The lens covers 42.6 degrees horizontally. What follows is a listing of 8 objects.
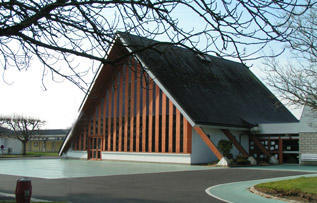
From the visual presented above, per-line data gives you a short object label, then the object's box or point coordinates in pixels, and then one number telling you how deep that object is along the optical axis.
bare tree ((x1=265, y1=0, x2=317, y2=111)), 12.23
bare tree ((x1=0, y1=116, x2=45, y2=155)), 43.89
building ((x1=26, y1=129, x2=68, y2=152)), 59.28
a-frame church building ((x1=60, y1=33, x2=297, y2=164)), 26.12
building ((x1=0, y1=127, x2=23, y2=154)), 49.02
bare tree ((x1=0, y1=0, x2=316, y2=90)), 6.23
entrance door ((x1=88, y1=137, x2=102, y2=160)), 32.56
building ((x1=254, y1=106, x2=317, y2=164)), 26.08
